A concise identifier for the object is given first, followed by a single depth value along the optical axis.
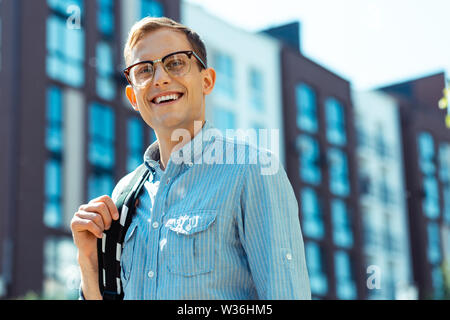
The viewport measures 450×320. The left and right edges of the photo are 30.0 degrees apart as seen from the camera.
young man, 2.48
